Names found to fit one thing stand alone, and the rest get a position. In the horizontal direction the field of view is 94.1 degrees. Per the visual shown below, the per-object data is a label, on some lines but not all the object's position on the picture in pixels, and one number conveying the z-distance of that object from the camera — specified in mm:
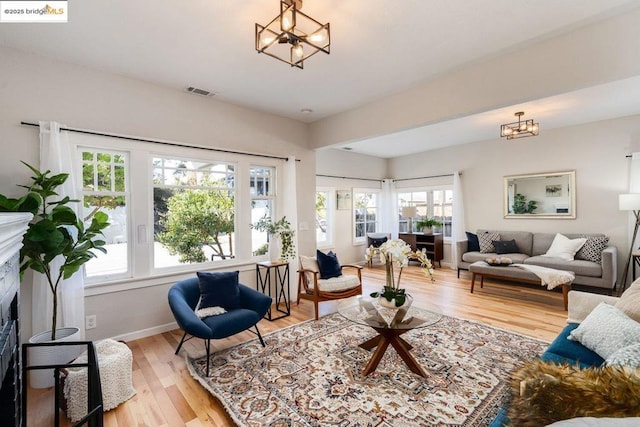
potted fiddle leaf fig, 2332
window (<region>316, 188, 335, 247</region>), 6922
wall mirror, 5443
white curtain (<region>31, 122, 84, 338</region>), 2658
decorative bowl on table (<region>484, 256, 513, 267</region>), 4797
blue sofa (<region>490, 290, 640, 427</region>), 864
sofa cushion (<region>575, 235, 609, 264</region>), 4711
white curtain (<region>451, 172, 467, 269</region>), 6742
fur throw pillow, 897
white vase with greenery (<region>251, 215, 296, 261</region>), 4301
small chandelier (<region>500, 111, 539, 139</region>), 4375
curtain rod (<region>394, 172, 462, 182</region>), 6987
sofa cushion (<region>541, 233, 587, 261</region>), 4922
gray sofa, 4312
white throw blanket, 4082
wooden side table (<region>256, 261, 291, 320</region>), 4161
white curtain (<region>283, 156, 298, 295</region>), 4527
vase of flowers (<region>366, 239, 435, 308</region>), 2586
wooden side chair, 3848
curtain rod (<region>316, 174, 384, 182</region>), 6792
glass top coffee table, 2477
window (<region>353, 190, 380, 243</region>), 7579
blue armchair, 2492
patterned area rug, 2025
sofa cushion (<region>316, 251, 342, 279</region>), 4199
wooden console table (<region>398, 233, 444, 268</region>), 7031
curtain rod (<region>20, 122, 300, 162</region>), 2884
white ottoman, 2041
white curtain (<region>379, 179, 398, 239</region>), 8094
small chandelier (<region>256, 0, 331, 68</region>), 1884
